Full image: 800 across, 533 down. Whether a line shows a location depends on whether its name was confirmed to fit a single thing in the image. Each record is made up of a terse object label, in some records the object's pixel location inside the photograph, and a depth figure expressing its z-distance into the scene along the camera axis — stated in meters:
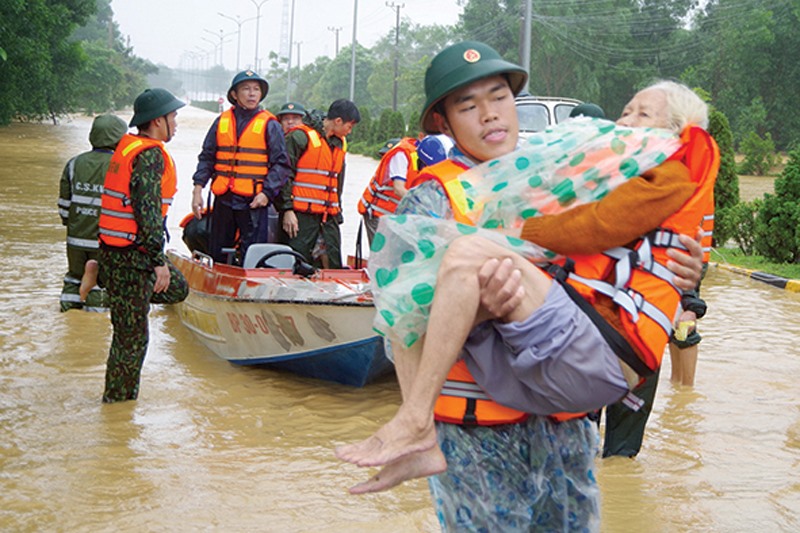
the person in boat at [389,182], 8.49
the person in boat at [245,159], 9.08
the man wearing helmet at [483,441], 2.48
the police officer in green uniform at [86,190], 8.70
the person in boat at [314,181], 9.66
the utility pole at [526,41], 24.39
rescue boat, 7.01
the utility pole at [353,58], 52.31
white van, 16.23
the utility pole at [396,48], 64.62
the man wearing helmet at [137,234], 6.41
